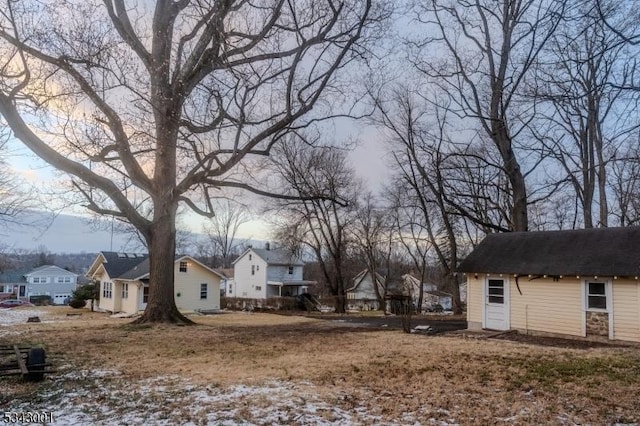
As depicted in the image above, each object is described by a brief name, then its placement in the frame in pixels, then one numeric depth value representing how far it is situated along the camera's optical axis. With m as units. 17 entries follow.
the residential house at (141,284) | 29.72
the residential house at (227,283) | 56.98
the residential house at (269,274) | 51.59
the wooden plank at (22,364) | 6.63
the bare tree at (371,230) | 38.59
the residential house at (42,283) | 66.38
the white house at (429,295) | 54.85
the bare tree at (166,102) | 12.66
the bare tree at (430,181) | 26.39
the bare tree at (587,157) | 21.85
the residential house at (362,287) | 58.78
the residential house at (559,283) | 12.83
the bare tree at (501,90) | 19.73
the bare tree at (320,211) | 31.89
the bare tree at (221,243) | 62.98
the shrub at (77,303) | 36.75
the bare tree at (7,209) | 23.12
